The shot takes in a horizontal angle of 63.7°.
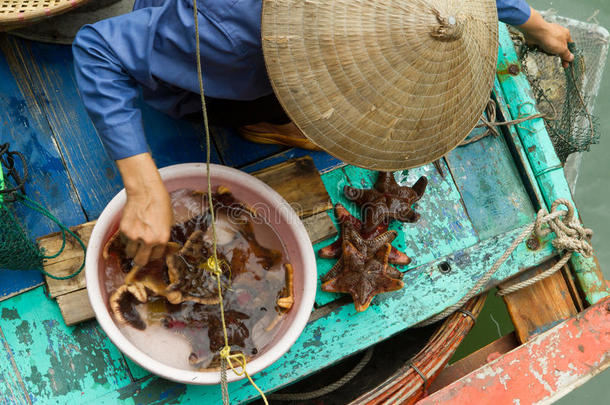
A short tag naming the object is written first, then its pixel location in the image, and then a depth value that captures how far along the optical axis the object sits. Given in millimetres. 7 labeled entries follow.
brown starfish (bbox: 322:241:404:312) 2328
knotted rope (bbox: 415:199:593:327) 2549
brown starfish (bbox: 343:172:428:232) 2465
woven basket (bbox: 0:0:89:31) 2120
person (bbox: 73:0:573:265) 1606
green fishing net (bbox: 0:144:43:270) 1965
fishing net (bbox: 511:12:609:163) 3338
